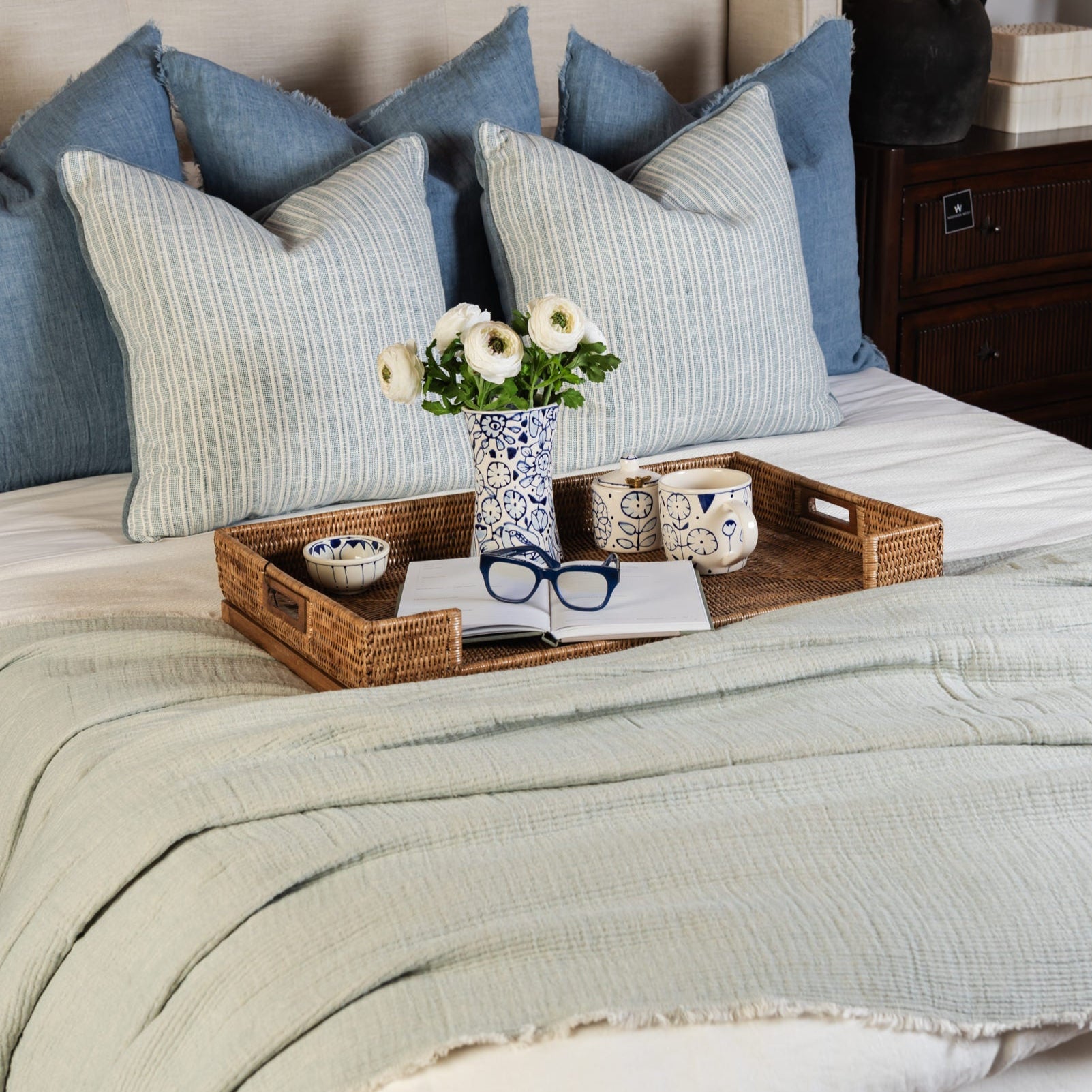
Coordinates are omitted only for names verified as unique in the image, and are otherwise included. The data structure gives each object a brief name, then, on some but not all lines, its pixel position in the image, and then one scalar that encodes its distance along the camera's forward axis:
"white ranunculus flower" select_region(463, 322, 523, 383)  3.01
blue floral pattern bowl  3.10
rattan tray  2.89
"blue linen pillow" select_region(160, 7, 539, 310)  3.63
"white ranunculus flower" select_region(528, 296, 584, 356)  3.04
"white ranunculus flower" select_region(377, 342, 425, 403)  3.07
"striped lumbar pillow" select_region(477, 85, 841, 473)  3.56
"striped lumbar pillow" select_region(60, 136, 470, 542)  3.35
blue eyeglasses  3.01
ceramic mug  3.13
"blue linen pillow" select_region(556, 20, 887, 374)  3.86
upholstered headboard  3.78
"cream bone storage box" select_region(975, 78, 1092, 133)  4.43
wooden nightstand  4.25
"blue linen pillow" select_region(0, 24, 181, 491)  3.49
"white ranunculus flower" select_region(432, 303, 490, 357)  3.04
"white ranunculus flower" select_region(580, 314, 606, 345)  3.08
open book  2.96
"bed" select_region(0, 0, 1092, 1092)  2.43
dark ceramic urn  4.22
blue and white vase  3.09
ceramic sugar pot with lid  3.23
